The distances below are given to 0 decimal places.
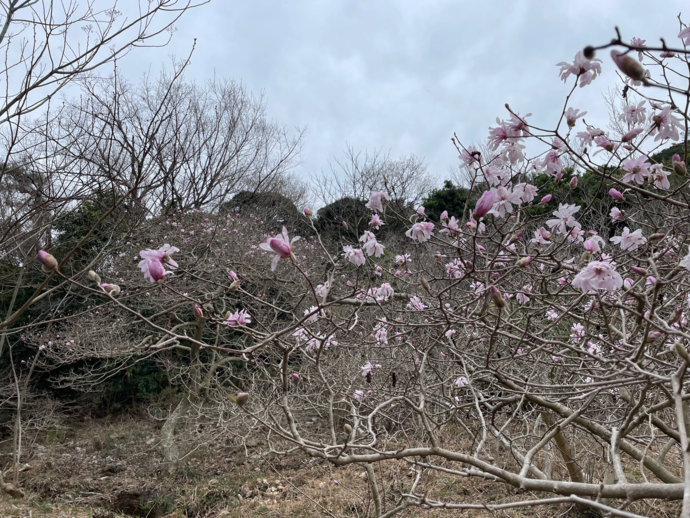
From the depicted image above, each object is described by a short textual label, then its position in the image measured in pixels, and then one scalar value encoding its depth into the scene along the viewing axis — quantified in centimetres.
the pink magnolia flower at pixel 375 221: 236
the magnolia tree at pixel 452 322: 125
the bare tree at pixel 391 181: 1281
